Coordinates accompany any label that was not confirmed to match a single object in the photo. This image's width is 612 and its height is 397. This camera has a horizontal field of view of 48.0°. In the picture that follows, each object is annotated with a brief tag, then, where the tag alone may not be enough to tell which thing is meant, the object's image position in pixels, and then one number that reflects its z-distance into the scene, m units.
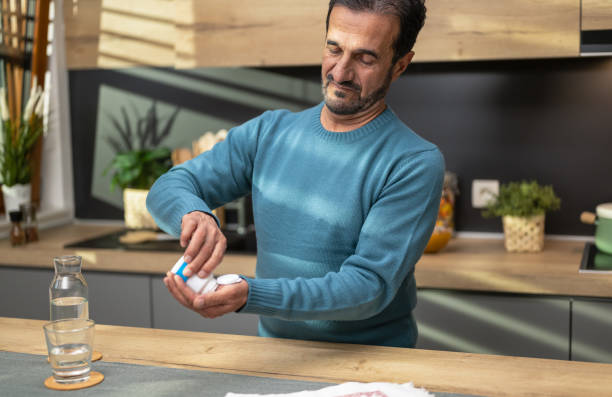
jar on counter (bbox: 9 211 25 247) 2.71
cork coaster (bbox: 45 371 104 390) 1.17
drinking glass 1.16
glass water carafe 1.24
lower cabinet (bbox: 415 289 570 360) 2.18
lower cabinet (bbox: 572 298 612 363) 2.13
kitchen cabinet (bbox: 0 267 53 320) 2.67
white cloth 1.12
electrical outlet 2.79
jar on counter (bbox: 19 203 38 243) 2.74
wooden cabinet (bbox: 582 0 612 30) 2.28
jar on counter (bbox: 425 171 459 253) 2.46
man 1.31
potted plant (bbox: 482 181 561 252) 2.48
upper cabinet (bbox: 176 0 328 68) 2.56
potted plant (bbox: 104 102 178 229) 3.01
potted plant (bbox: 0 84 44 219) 2.89
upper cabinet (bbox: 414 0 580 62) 2.32
